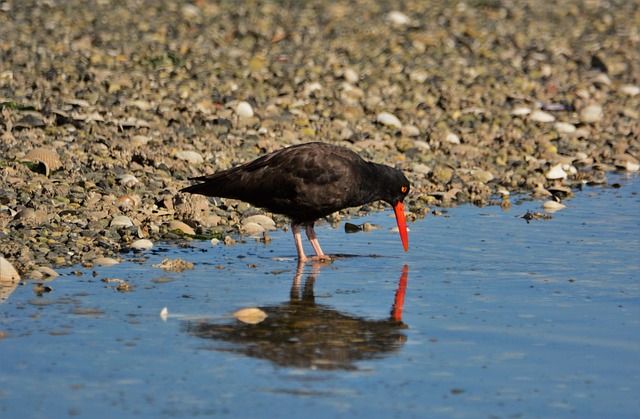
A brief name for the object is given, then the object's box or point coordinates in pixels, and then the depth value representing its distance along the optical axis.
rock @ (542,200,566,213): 10.75
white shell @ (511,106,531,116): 14.84
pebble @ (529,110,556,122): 14.74
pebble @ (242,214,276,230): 9.75
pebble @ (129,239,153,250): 8.52
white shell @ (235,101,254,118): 13.24
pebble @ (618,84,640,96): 16.66
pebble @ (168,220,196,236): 9.19
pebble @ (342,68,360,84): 15.64
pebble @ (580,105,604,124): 14.90
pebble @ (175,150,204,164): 11.26
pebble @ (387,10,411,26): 19.70
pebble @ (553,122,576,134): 14.39
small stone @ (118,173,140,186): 10.16
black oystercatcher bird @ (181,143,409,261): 8.80
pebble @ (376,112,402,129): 13.70
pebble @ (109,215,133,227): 8.98
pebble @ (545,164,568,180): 12.09
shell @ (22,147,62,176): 10.25
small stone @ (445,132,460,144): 13.27
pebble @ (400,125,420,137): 13.46
